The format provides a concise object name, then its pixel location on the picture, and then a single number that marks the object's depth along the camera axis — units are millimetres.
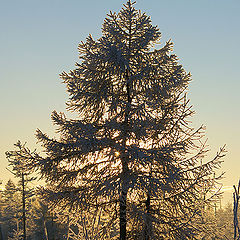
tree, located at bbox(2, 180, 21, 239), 45375
